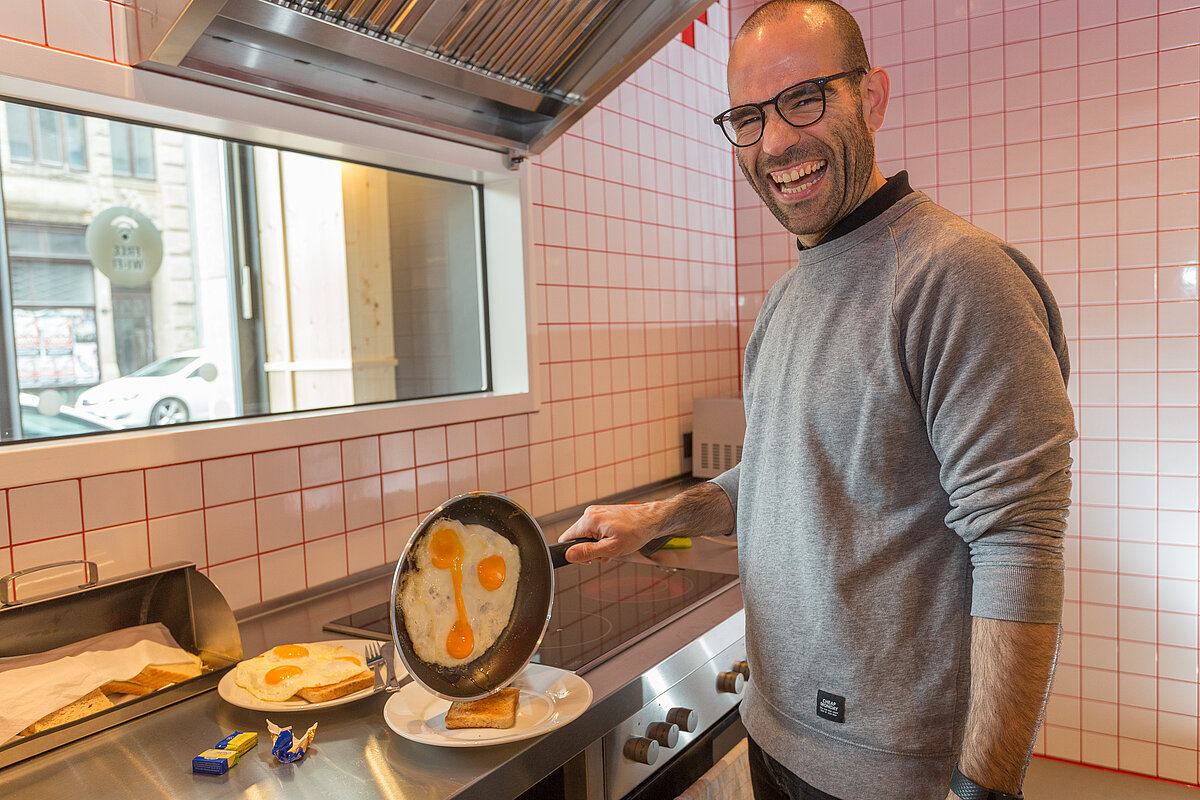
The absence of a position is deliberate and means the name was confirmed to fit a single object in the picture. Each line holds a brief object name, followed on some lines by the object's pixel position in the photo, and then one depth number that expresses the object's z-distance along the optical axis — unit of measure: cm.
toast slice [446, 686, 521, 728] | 105
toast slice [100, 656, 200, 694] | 113
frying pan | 106
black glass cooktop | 138
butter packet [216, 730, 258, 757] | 101
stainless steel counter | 95
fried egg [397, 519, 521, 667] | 108
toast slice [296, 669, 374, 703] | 113
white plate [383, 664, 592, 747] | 102
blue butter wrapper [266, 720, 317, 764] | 100
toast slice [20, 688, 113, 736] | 103
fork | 119
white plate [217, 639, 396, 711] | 111
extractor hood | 126
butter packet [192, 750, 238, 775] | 97
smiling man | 82
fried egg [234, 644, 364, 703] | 113
